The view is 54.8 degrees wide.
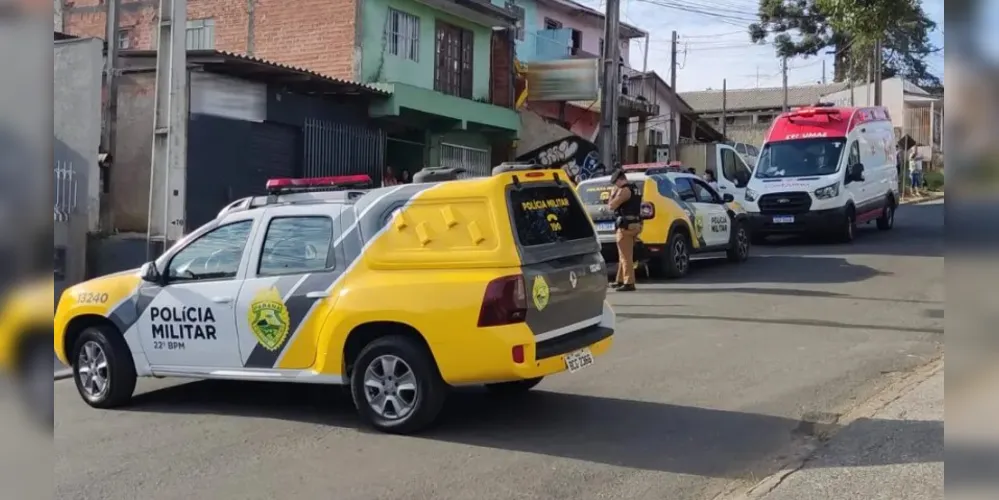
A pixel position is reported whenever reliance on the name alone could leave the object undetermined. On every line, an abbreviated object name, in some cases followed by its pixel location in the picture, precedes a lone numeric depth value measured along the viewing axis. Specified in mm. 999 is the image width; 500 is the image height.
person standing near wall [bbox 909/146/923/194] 40562
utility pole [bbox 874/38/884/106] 32203
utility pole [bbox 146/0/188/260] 12859
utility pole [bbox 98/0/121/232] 15375
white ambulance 19750
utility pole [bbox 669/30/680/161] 35125
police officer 14531
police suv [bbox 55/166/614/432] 6629
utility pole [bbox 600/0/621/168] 20438
